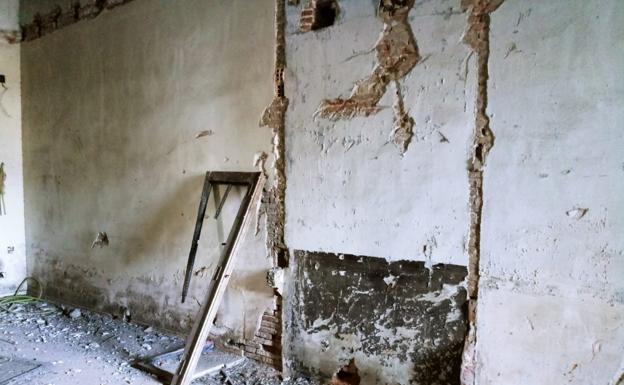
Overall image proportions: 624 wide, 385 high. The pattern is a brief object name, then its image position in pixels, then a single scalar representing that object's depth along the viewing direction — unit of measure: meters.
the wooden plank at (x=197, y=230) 2.90
